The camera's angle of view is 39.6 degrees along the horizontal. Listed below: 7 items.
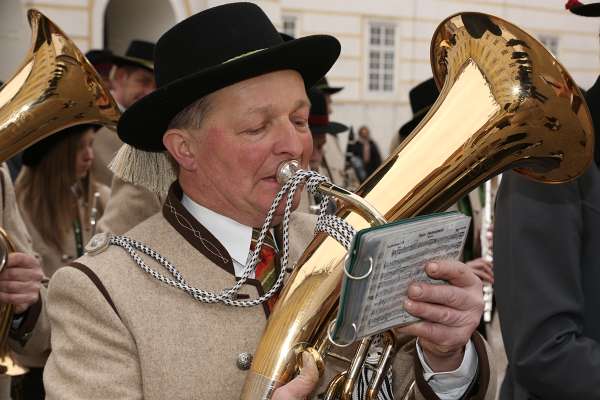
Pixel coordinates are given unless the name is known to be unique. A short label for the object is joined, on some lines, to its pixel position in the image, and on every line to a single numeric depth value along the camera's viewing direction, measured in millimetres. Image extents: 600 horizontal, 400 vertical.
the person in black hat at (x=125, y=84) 5324
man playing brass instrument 1872
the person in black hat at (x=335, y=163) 5851
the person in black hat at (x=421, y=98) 4762
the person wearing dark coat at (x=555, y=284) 2100
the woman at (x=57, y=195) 4105
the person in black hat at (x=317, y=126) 4484
